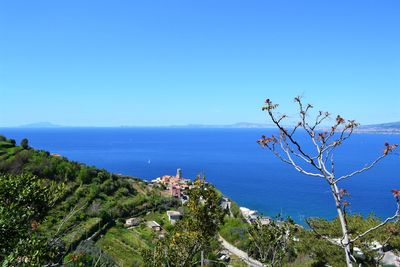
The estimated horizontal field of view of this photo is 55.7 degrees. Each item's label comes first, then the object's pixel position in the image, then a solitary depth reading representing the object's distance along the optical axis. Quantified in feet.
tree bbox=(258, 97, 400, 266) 20.08
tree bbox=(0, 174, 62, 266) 29.68
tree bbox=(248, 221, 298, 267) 54.66
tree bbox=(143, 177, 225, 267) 54.19
